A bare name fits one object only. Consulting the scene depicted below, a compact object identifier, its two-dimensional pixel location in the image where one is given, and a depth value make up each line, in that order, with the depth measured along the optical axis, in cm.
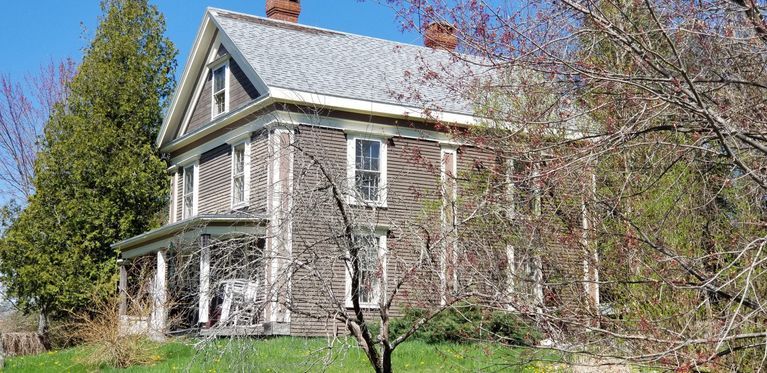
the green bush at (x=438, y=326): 1482
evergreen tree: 2402
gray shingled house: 1944
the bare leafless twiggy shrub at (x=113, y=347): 1505
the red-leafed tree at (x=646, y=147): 623
